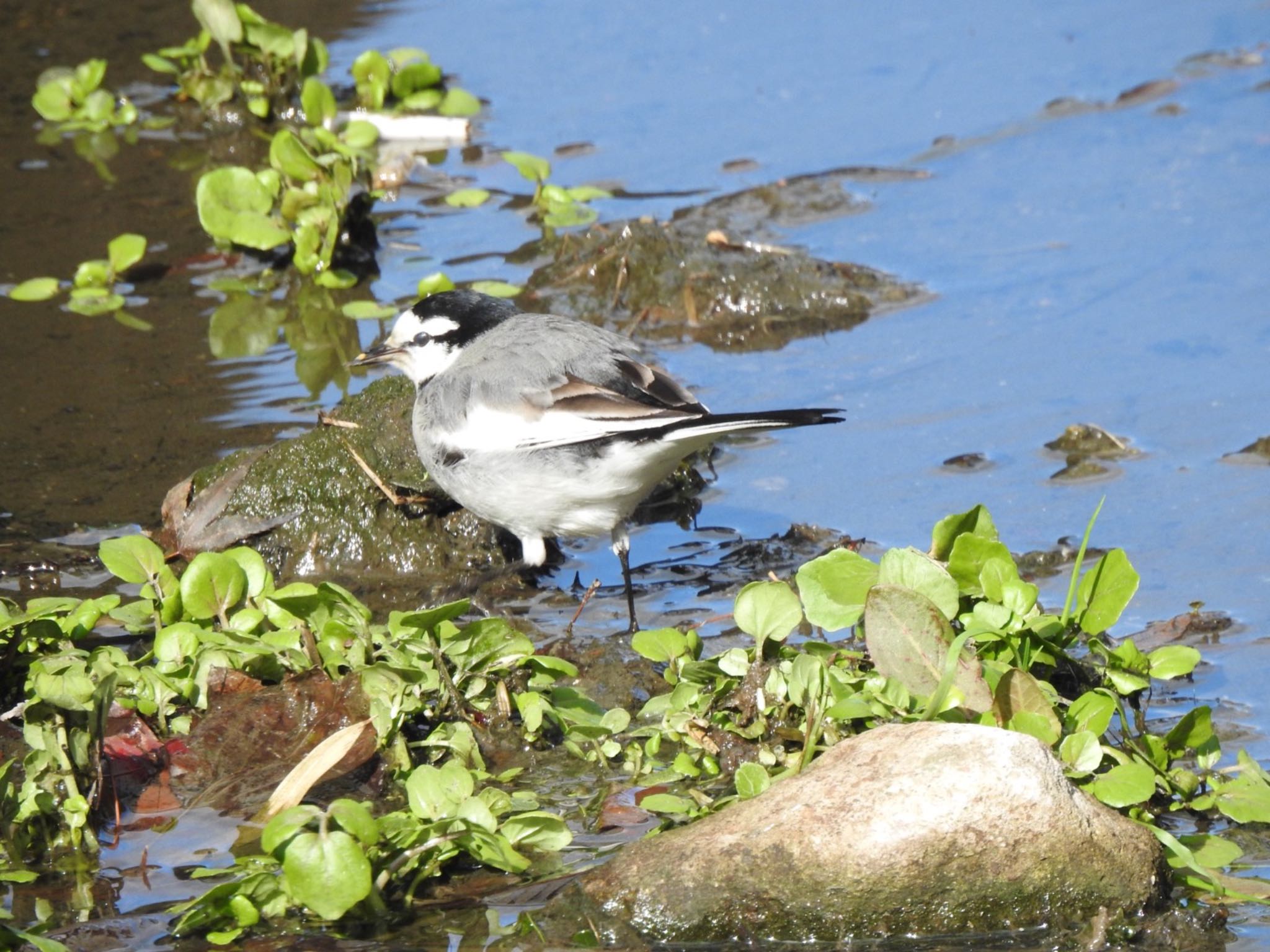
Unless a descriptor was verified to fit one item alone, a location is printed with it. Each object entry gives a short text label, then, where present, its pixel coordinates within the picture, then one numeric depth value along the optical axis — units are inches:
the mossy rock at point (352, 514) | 488.7
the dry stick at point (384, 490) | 493.4
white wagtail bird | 426.6
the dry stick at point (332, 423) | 507.2
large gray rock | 292.5
